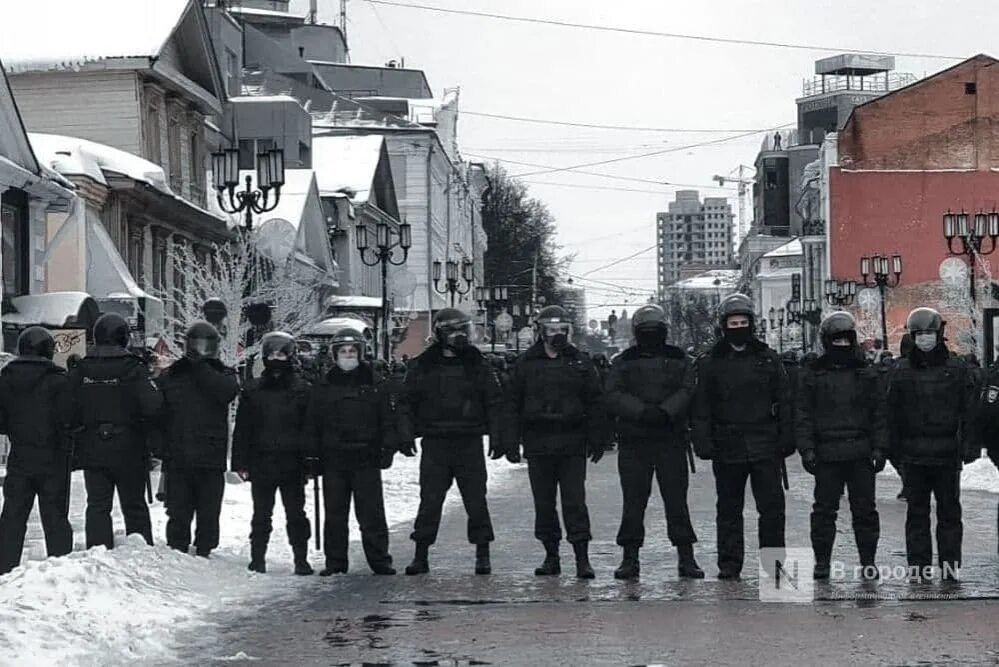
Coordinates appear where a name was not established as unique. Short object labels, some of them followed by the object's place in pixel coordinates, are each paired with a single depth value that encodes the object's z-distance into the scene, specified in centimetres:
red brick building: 6838
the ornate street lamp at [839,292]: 6353
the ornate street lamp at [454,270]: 5329
